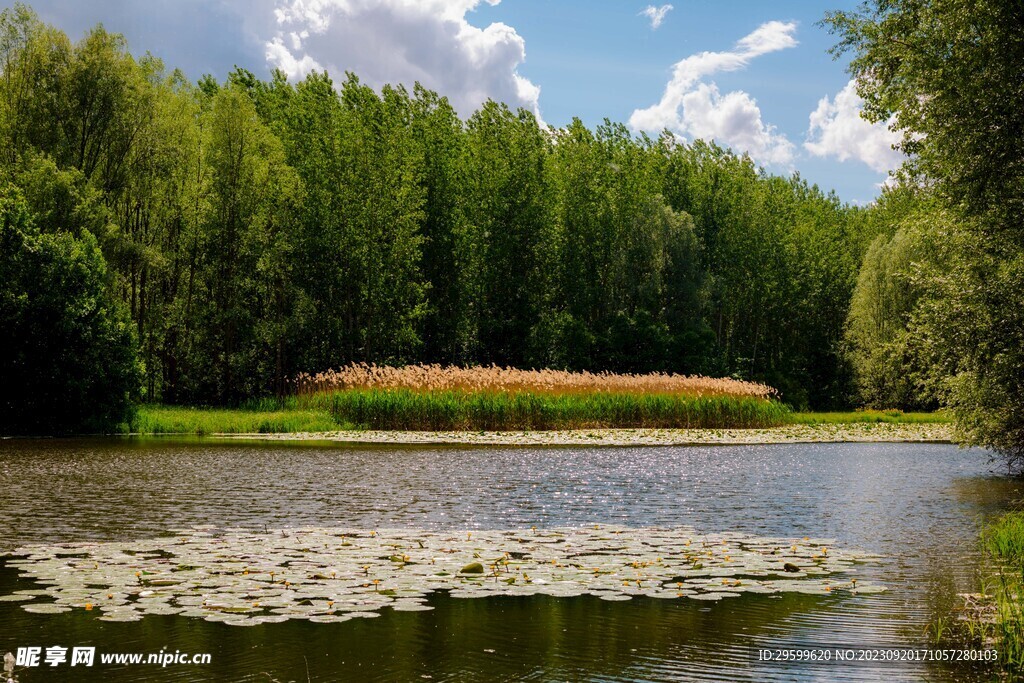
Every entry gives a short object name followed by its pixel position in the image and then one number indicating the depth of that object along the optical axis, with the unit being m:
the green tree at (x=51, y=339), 29.47
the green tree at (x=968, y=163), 17.28
